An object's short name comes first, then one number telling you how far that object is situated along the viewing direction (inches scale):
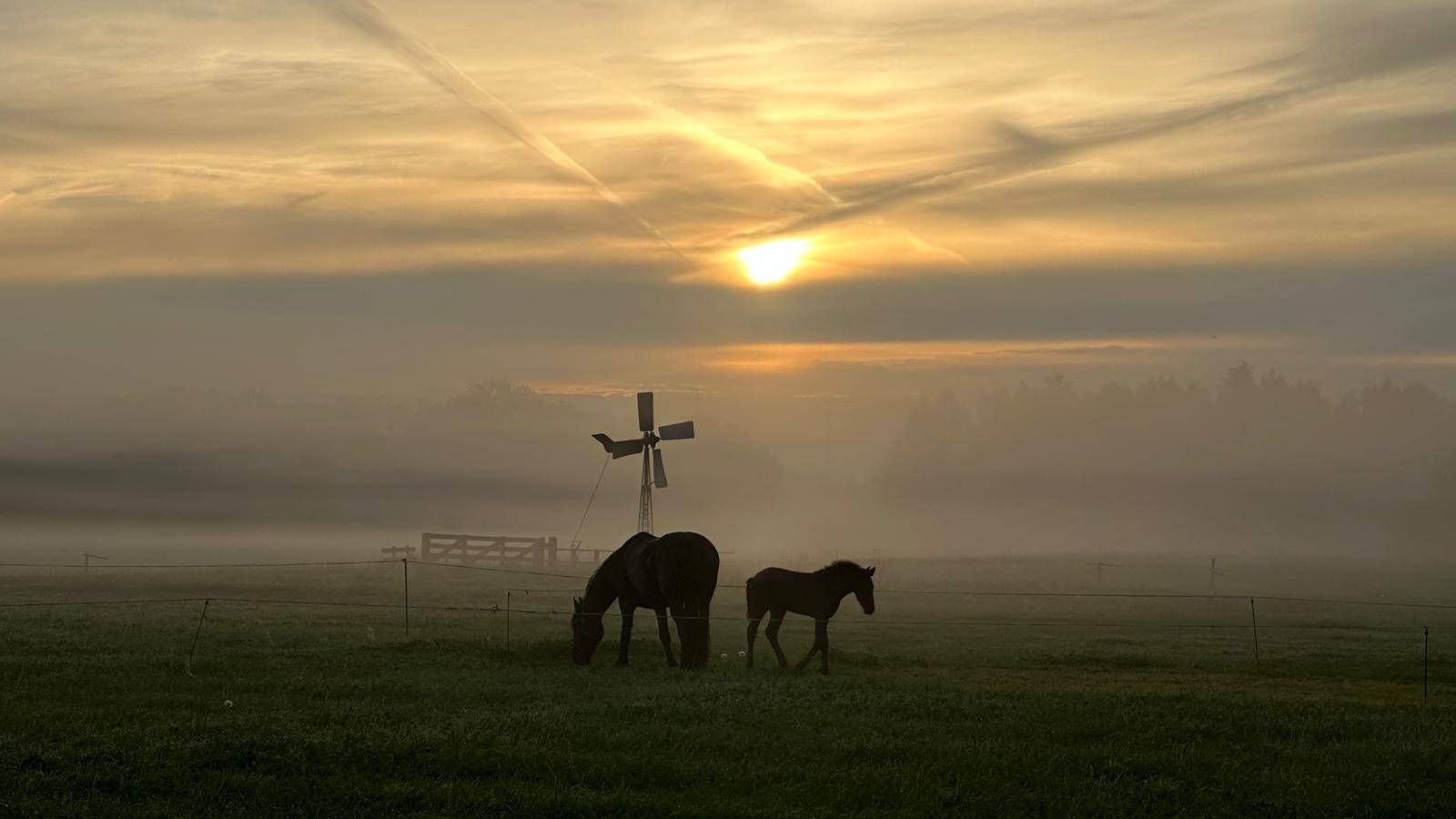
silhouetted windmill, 1983.3
